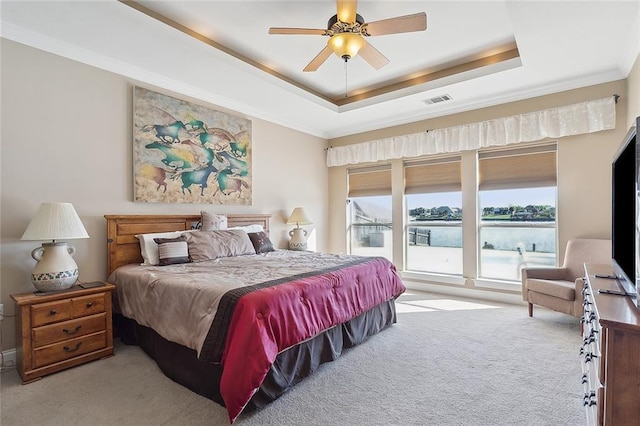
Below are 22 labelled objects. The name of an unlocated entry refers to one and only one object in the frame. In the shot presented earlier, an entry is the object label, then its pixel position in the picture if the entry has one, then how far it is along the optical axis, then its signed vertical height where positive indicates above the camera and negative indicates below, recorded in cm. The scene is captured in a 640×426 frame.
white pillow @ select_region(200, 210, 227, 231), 385 -8
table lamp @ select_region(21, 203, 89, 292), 245 -25
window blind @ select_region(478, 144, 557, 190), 405 +64
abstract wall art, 347 +79
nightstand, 231 -92
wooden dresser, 111 -57
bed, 192 -74
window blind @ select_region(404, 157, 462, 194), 480 +62
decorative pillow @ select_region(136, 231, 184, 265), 321 -36
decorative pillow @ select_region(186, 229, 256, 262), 338 -34
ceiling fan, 231 +146
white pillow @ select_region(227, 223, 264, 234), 421 -19
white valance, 362 +114
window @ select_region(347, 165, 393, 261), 557 +6
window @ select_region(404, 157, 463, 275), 482 -3
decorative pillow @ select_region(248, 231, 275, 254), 406 -37
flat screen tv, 145 -1
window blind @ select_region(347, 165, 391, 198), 554 +62
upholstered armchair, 315 -75
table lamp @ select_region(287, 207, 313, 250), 505 -26
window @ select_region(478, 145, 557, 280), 408 +5
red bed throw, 183 -75
